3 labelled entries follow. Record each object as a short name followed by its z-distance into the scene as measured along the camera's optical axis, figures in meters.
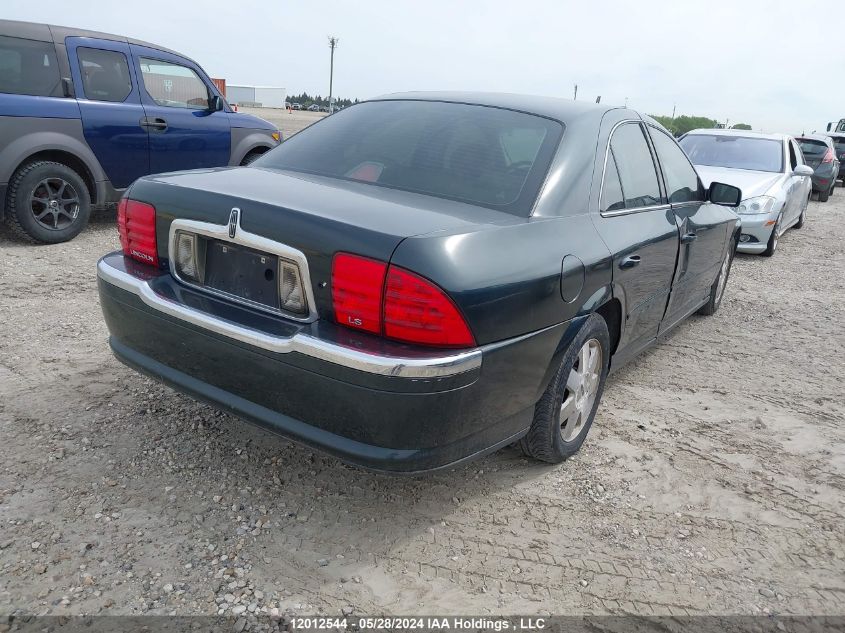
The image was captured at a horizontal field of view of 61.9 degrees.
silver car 8.38
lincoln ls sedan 2.21
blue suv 6.11
